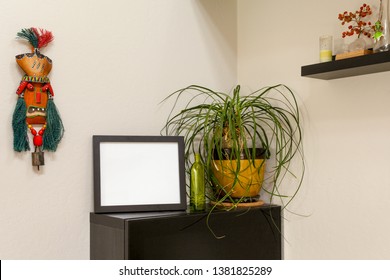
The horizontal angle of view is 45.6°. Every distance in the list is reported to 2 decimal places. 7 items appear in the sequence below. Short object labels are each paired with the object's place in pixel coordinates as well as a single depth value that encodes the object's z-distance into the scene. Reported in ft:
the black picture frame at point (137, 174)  5.34
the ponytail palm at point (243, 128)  5.90
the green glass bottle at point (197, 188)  5.76
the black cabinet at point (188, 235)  4.92
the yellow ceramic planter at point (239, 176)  5.88
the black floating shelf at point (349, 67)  4.73
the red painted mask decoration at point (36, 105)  4.83
